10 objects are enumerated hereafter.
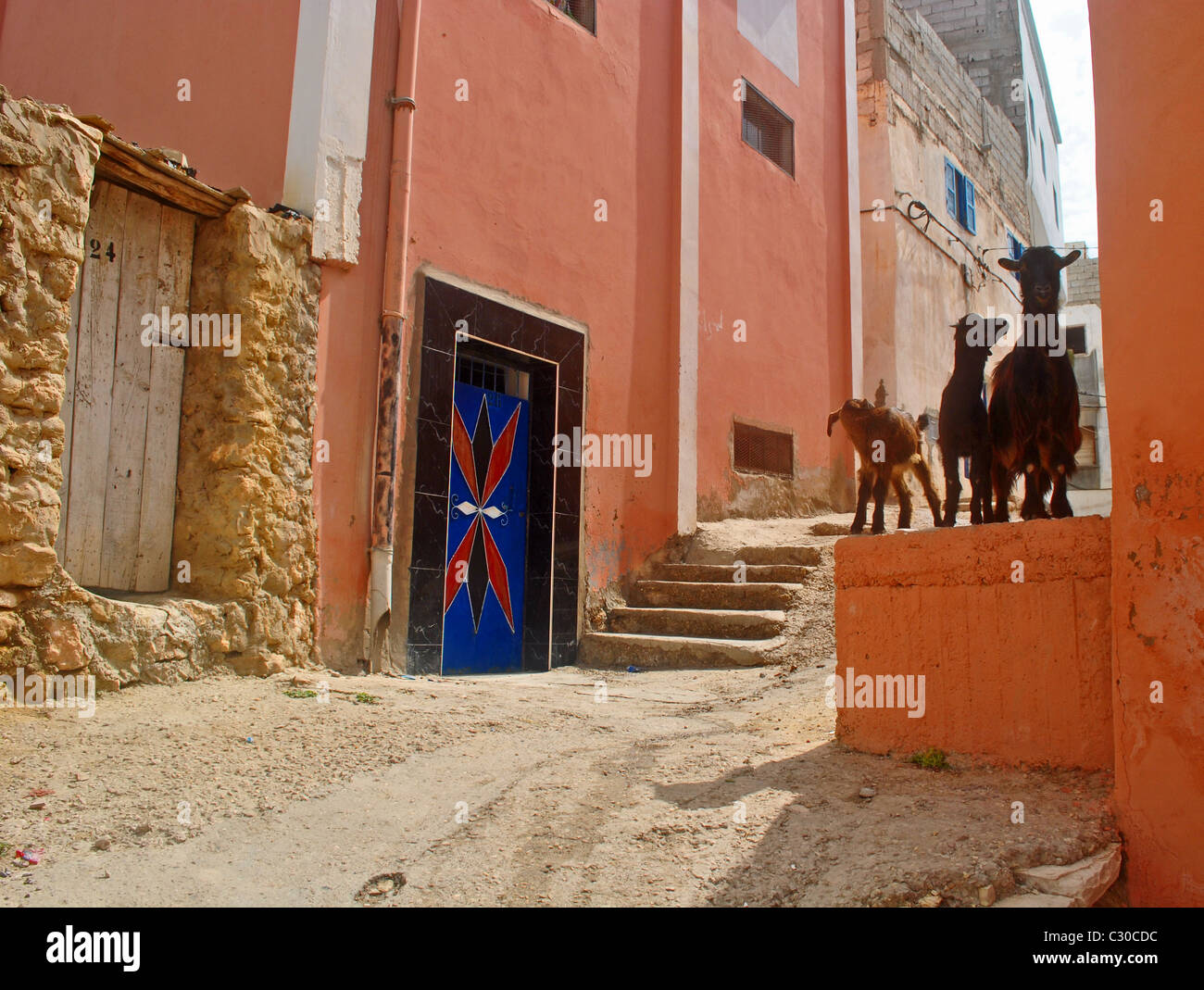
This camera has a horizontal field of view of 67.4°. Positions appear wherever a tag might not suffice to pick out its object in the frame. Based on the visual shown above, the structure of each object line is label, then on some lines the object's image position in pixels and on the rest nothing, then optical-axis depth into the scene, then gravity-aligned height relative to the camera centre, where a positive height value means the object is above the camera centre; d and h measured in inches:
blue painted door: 255.6 +10.3
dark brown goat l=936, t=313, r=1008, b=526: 155.9 +30.6
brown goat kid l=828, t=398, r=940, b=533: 253.8 +36.9
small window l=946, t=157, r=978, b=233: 575.8 +247.5
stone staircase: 250.1 -11.6
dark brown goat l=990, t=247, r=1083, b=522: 139.5 +28.6
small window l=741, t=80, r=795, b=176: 410.6 +205.8
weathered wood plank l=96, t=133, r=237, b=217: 167.2 +74.6
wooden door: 169.2 +31.5
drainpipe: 214.1 +58.8
